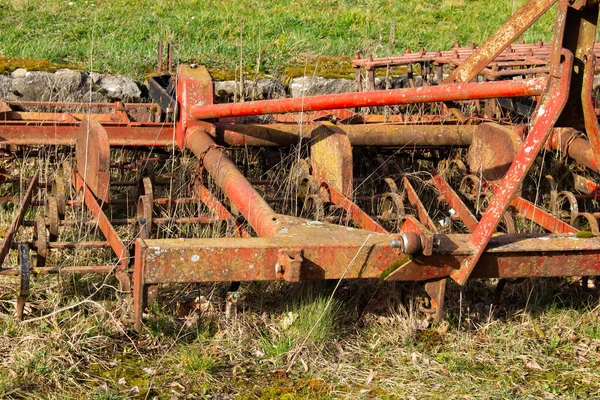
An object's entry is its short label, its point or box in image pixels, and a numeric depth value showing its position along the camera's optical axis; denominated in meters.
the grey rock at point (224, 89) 7.79
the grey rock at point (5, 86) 7.41
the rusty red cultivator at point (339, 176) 3.34
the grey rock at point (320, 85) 7.99
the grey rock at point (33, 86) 7.49
